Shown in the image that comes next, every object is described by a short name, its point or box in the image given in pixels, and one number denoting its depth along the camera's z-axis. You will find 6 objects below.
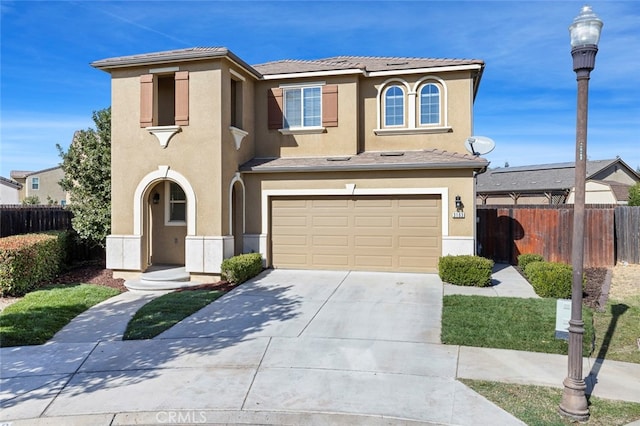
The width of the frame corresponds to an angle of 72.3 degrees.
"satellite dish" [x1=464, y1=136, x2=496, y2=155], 13.02
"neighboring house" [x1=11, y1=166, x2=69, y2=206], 42.94
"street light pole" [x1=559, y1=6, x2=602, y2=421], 5.08
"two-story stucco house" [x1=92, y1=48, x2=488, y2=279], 12.62
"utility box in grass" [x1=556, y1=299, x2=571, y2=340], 5.48
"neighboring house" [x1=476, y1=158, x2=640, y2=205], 32.69
